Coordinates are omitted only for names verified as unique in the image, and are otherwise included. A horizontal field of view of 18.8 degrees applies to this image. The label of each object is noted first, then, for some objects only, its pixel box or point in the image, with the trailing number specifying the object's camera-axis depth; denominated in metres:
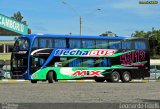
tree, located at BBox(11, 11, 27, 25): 150.62
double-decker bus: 37.03
